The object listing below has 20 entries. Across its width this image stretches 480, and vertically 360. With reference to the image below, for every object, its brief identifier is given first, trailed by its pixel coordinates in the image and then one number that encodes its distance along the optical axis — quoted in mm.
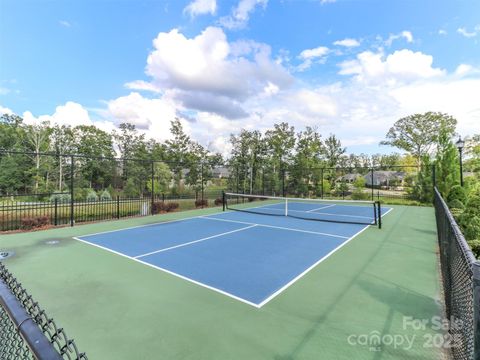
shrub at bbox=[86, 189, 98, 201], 19716
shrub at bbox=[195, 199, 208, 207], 13547
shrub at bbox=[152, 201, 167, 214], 11519
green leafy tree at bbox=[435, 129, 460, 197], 13136
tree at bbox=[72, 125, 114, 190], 29359
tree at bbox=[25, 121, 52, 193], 27047
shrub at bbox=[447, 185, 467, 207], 12030
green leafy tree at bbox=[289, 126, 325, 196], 19047
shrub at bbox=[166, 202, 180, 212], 12180
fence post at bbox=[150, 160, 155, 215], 11344
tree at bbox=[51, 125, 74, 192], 30000
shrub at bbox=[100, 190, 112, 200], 19844
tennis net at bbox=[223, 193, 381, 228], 10141
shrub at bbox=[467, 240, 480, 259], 5102
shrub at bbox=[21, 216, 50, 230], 8336
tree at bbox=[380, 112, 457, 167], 31250
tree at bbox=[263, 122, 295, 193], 21125
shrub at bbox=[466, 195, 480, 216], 6692
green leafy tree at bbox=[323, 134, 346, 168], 28802
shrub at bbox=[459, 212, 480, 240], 6090
